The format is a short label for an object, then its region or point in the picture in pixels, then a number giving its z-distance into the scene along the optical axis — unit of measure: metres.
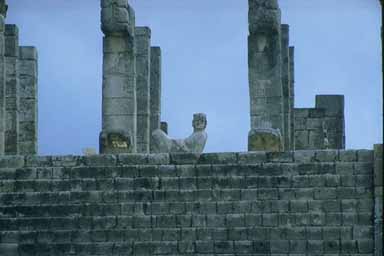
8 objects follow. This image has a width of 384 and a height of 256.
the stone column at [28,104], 43.41
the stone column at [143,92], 43.34
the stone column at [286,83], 44.24
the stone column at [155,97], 45.03
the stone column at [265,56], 39.03
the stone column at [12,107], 43.03
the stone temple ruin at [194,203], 32.84
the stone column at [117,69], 39.47
